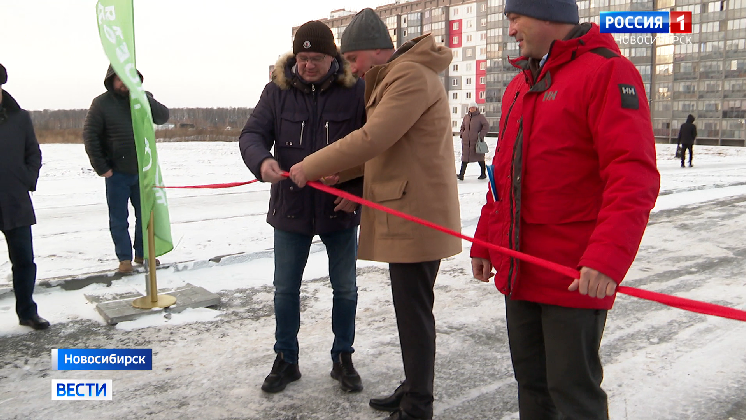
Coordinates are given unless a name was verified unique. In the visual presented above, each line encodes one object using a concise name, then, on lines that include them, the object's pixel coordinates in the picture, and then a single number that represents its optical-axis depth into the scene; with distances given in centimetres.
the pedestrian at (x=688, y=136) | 1988
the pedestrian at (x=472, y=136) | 1471
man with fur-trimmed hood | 321
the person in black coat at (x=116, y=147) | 576
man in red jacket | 183
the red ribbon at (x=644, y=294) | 180
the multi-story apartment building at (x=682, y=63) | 5859
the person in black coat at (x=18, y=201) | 416
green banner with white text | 421
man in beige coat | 267
